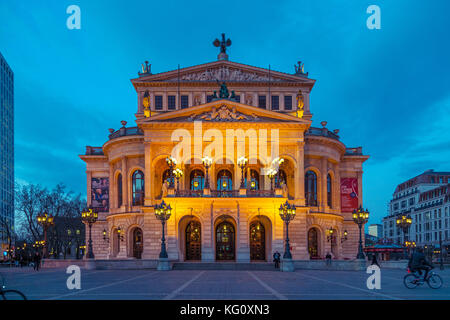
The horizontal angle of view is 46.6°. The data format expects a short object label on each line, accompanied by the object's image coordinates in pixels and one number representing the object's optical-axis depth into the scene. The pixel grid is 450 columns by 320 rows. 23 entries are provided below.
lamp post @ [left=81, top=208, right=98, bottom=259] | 44.42
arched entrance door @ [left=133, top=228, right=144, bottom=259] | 56.47
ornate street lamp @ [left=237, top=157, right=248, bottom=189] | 48.00
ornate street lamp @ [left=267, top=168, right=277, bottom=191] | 48.31
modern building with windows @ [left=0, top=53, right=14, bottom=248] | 121.88
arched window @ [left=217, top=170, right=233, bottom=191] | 55.08
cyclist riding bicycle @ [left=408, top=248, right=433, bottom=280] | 21.39
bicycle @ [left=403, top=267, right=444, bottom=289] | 21.38
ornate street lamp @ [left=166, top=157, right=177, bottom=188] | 47.56
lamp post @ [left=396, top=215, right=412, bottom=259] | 46.12
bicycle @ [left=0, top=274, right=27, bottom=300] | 15.09
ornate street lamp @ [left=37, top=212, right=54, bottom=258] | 46.44
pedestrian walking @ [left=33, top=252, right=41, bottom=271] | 41.92
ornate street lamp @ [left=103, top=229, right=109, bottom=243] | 61.41
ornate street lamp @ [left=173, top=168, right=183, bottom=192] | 48.95
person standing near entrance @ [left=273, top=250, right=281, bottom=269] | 42.41
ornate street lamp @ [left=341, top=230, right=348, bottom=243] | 61.41
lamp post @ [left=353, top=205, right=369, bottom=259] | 43.53
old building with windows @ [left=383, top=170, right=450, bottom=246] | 96.19
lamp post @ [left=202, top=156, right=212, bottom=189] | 47.84
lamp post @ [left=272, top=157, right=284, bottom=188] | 48.91
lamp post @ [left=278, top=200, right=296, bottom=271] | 39.56
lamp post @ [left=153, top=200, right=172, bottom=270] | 40.47
